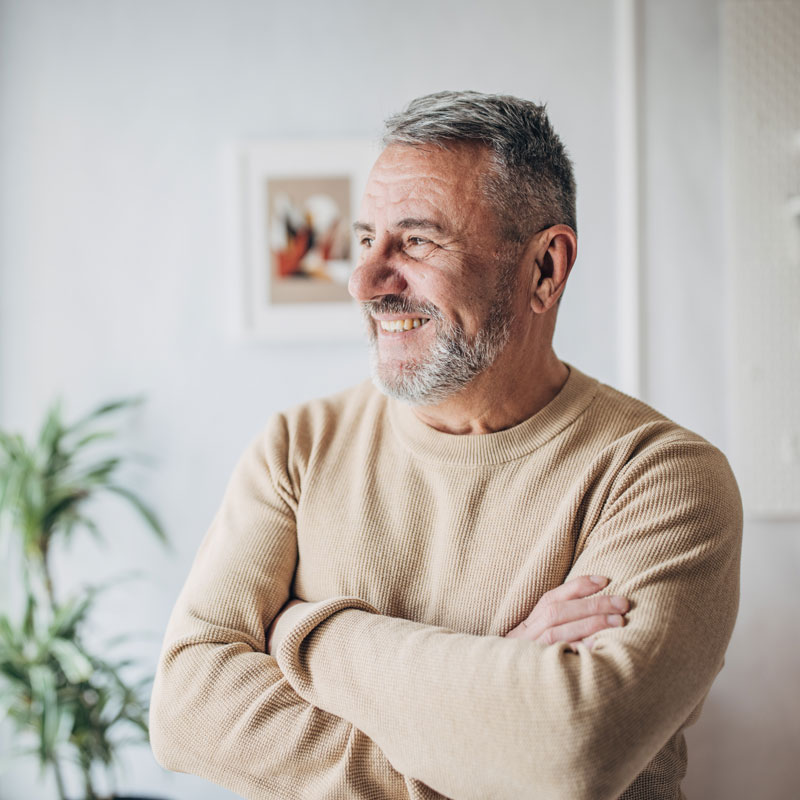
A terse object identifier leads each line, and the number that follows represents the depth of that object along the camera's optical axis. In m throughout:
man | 0.93
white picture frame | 2.42
